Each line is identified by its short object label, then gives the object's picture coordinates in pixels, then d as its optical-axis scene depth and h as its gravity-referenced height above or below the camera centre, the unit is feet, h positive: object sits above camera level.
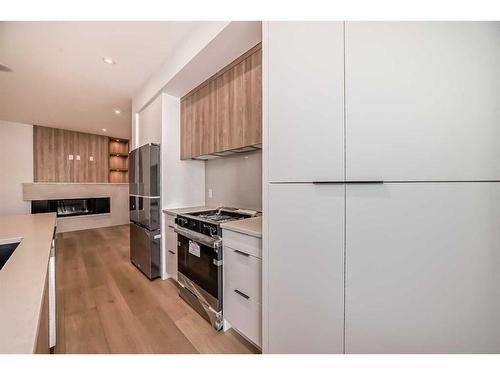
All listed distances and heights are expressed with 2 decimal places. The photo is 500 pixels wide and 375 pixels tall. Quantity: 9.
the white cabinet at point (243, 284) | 4.47 -2.32
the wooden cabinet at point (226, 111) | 5.55 +2.39
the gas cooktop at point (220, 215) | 6.08 -1.04
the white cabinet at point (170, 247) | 7.47 -2.37
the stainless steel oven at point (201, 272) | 5.31 -2.56
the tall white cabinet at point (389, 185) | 2.78 +0.00
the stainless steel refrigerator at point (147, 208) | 7.98 -0.98
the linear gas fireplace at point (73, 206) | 14.69 -1.71
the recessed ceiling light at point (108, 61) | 6.98 +4.32
